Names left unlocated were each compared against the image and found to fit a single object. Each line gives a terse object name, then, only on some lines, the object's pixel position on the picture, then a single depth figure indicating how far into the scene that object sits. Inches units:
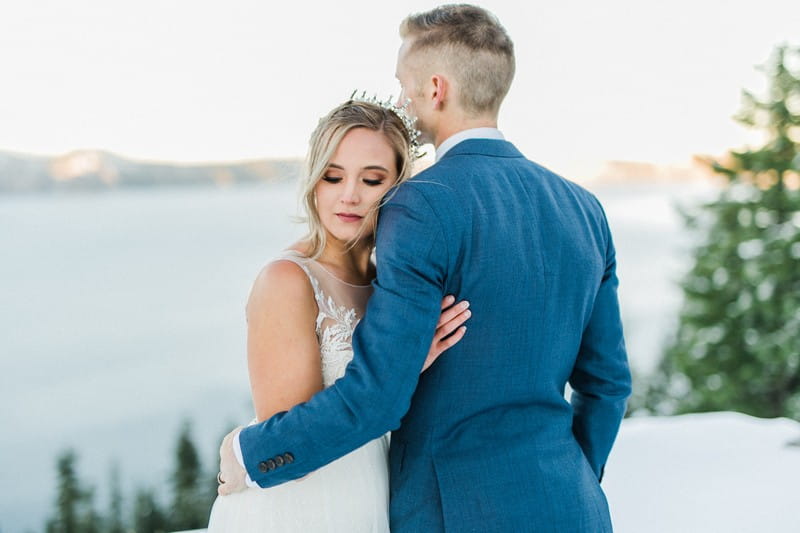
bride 62.3
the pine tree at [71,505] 348.8
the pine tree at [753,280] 411.5
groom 53.4
